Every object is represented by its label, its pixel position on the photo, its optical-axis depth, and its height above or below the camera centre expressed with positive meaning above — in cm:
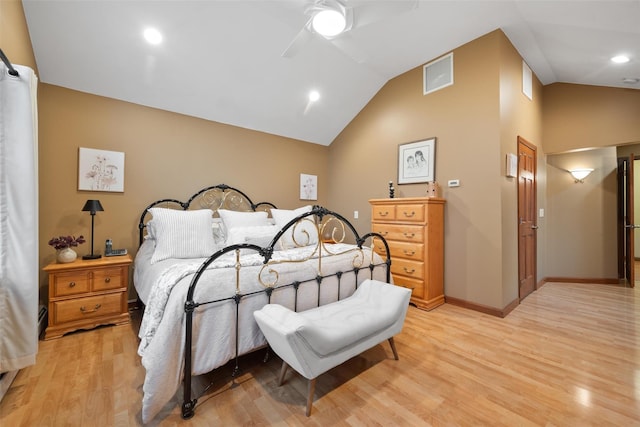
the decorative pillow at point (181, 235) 254 -21
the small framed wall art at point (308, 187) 470 +48
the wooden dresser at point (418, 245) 309 -39
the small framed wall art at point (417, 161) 346 +70
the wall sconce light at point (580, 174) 416 +62
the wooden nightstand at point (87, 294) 235 -75
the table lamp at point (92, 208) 267 +6
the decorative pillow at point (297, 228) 307 -19
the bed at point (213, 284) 144 -50
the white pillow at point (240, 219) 322 -7
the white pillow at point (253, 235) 274 -24
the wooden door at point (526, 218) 333 -8
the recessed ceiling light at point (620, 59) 286 +168
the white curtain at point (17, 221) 143 -4
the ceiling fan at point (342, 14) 190 +150
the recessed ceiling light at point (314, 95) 389 +175
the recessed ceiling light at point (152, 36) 257 +176
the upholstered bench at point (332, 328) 144 -71
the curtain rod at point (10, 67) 135 +78
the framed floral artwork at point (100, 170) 287 +48
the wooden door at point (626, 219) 381 -10
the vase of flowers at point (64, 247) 248 -31
